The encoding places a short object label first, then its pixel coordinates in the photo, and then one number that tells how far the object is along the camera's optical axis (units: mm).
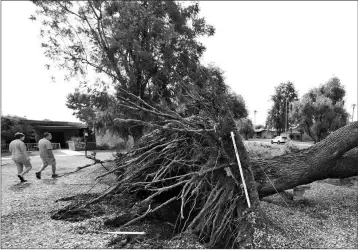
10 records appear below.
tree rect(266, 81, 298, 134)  48875
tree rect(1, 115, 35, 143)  19328
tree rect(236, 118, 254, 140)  41456
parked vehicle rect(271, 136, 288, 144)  31922
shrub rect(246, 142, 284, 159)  10094
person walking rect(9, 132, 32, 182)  6934
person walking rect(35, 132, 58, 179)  7477
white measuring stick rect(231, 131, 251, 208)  3081
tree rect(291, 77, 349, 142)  25391
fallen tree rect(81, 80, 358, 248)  3285
